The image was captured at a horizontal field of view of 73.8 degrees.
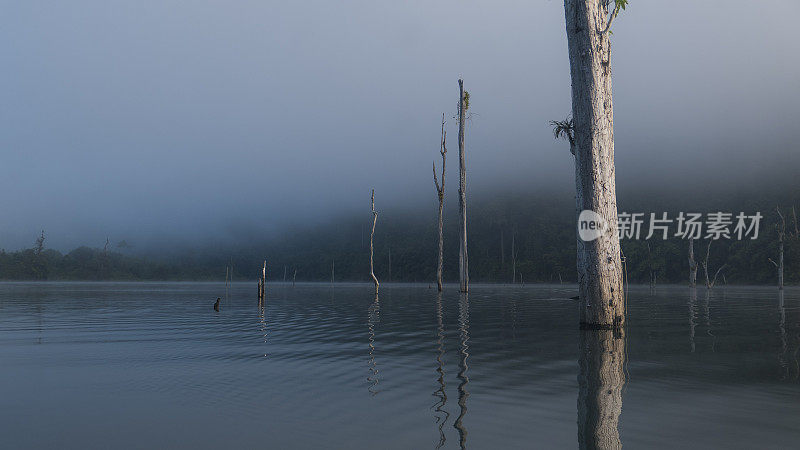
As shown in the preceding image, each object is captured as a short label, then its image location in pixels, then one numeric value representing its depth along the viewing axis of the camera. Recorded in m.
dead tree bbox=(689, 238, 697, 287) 62.19
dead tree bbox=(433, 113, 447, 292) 38.05
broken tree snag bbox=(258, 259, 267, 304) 22.82
